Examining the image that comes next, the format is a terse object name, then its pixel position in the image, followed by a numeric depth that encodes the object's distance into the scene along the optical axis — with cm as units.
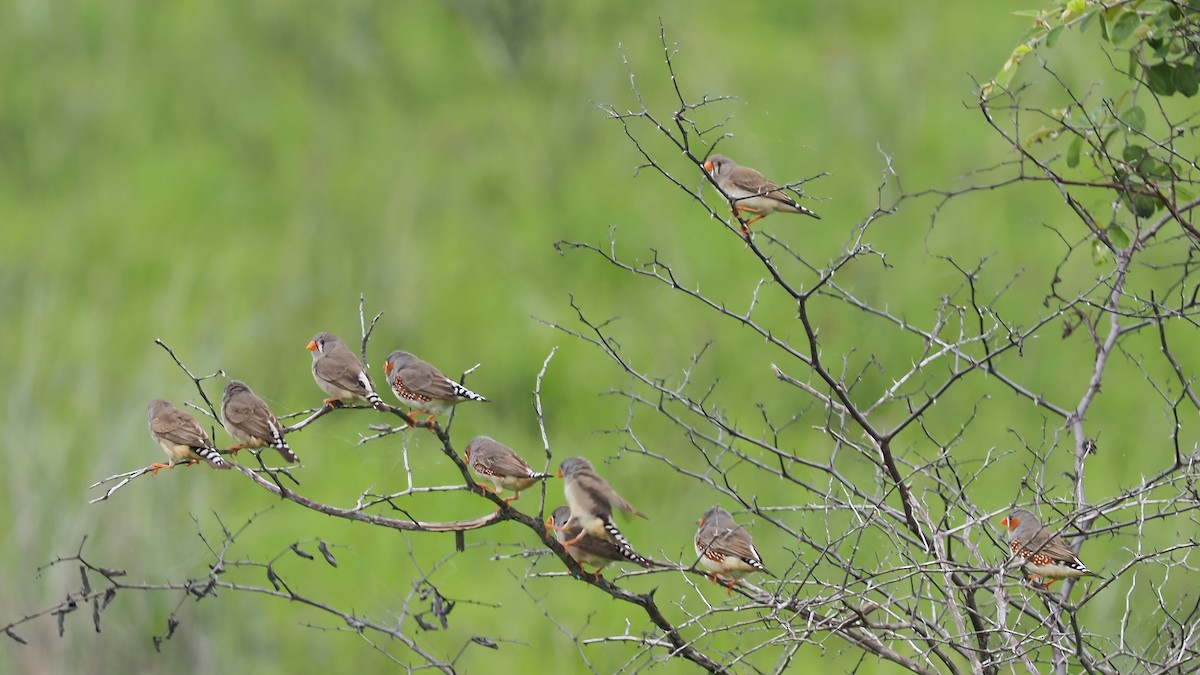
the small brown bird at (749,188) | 1285
